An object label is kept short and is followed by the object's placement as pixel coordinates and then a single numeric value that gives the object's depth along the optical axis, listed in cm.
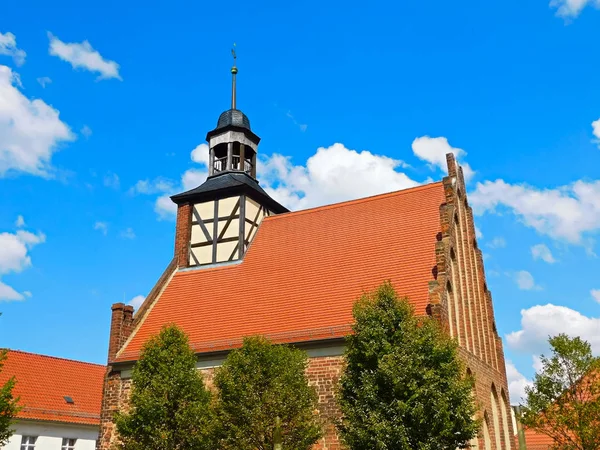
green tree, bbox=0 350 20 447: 1814
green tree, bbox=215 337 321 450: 1655
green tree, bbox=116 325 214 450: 1845
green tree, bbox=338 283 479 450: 1462
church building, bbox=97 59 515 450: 2053
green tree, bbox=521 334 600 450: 1838
